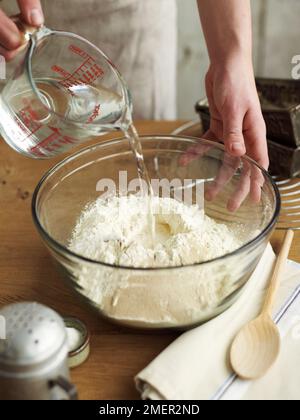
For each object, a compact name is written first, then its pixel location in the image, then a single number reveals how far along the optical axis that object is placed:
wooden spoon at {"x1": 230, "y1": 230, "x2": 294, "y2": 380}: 0.78
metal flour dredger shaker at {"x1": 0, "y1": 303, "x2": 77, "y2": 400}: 0.62
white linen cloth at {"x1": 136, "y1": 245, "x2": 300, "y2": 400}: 0.74
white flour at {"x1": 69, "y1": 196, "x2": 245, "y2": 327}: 0.78
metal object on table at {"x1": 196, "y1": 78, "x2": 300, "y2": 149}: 1.23
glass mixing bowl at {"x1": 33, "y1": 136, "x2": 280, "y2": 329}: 0.78
